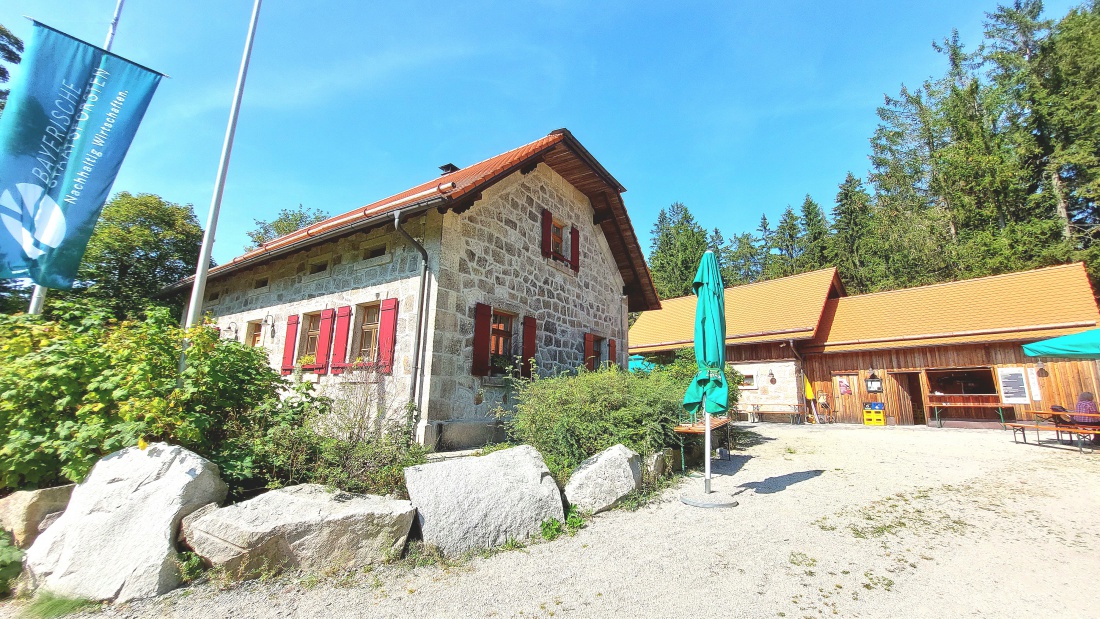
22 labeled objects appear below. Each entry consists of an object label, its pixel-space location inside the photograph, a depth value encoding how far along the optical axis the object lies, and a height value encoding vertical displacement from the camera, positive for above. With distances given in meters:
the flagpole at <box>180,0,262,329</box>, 4.33 +1.86
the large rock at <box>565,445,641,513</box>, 4.54 -1.00
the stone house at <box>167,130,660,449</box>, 6.80 +1.75
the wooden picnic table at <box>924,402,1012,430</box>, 12.95 -0.53
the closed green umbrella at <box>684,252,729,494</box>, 5.13 +0.44
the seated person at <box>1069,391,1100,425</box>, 8.84 -0.35
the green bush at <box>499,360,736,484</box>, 5.38 -0.40
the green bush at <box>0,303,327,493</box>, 3.21 -0.15
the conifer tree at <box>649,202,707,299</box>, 33.64 +10.31
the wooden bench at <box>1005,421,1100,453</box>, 8.08 -0.72
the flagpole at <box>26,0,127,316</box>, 4.88 +0.87
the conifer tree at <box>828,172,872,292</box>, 29.38 +10.65
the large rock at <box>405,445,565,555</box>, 3.58 -0.99
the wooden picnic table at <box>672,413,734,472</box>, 6.12 -0.60
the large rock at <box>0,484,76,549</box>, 3.01 -0.90
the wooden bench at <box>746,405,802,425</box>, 15.41 -0.89
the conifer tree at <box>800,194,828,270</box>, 32.91 +11.40
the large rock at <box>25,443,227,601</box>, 2.74 -0.96
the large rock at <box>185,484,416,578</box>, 2.92 -1.02
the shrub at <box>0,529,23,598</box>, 2.84 -1.19
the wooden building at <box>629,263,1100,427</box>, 12.72 +1.46
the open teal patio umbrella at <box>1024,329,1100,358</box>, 7.97 +0.84
